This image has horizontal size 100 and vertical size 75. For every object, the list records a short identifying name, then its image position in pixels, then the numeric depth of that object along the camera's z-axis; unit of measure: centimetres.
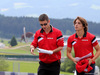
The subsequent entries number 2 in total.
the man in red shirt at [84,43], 929
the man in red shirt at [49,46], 1005
